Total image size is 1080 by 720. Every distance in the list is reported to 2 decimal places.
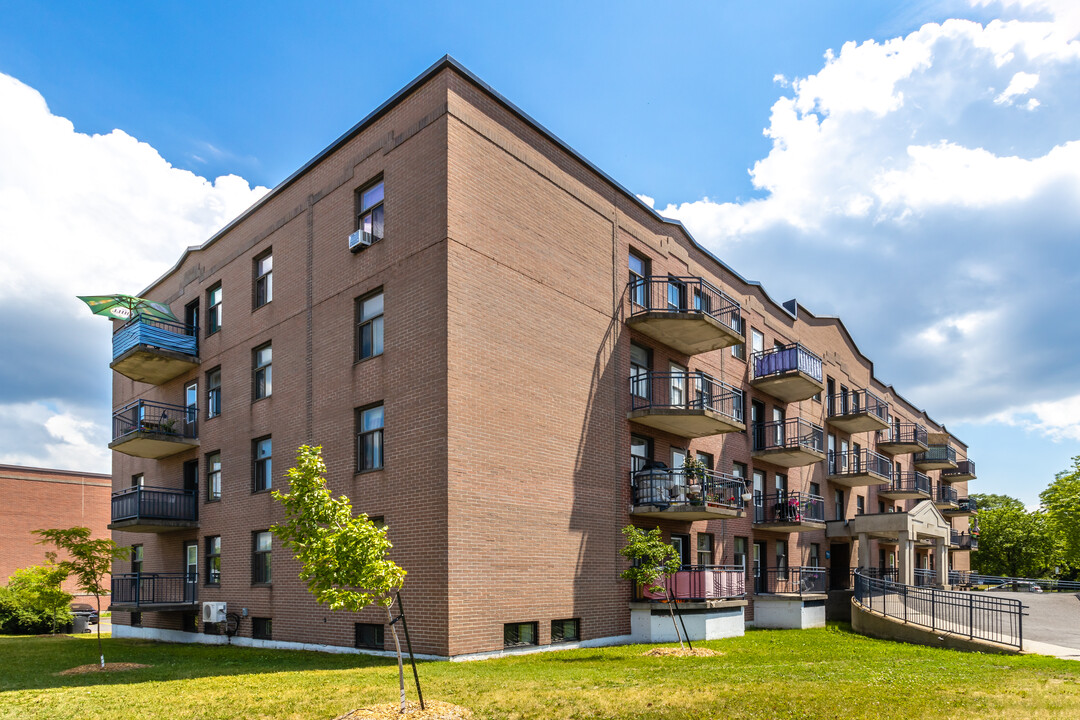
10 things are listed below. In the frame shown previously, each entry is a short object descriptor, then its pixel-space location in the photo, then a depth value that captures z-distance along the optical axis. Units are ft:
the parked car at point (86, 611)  122.72
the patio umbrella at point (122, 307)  87.20
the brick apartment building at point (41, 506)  151.33
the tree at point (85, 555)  63.05
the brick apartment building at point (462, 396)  56.85
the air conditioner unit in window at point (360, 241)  65.08
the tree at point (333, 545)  31.42
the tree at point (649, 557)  61.62
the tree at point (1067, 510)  148.15
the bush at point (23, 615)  101.72
